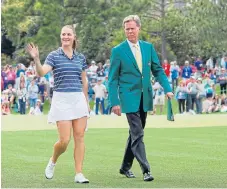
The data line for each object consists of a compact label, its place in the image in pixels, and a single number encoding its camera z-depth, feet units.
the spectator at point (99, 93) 124.26
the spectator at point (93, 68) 146.25
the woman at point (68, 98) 36.11
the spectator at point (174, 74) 144.25
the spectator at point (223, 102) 123.66
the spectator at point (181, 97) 120.06
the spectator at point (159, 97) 124.26
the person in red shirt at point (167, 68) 144.87
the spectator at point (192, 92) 119.75
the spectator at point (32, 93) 126.72
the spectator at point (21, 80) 128.88
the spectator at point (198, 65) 163.39
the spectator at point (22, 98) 126.99
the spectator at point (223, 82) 135.54
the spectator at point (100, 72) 143.79
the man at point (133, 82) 36.81
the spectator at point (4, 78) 137.80
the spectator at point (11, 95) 130.41
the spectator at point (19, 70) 138.33
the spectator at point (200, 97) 120.37
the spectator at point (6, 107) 124.65
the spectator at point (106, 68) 141.18
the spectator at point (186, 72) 139.23
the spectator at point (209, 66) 162.03
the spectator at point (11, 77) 137.39
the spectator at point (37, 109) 122.57
